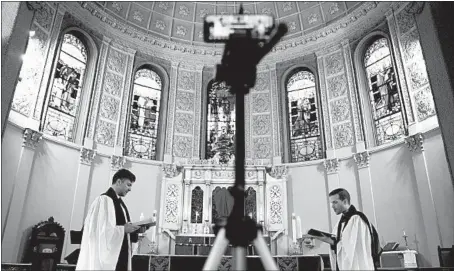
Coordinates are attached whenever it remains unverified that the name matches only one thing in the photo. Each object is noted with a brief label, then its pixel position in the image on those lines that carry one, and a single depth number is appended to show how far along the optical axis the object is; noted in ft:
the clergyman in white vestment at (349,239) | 12.80
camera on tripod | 5.98
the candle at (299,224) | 31.91
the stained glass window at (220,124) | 41.88
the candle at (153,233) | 32.64
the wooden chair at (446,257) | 24.80
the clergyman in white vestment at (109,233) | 11.86
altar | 36.35
